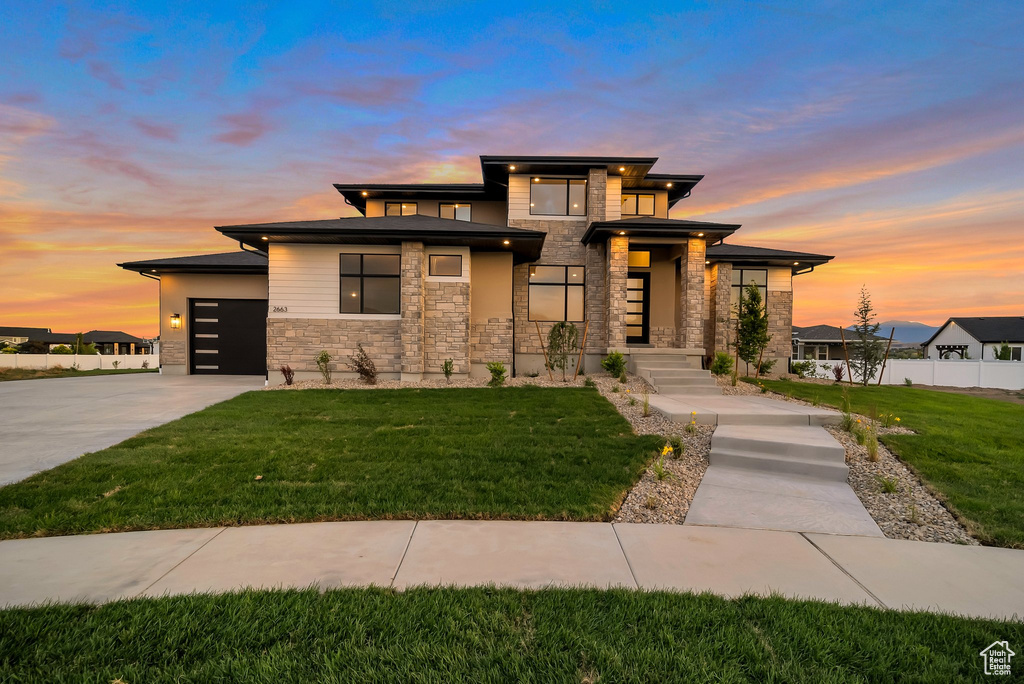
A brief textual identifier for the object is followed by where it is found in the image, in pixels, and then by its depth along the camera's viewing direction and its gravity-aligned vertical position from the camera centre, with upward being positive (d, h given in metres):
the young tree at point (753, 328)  11.10 +0.28
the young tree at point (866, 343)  11.52 -0.13
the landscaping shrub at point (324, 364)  10.99 -0.91
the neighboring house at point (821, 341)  31.98 -0.22
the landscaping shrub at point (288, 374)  10.72 -1.17
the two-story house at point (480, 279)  11.36 +1.85
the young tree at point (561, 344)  11.52 -0.26
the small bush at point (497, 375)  10.34 -1.10
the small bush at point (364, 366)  10.77 -0.95
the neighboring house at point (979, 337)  31.67 +0.30
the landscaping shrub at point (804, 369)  14.32 -1.16
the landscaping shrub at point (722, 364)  11.15 -0.78
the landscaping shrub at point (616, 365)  10.80 -0.81
